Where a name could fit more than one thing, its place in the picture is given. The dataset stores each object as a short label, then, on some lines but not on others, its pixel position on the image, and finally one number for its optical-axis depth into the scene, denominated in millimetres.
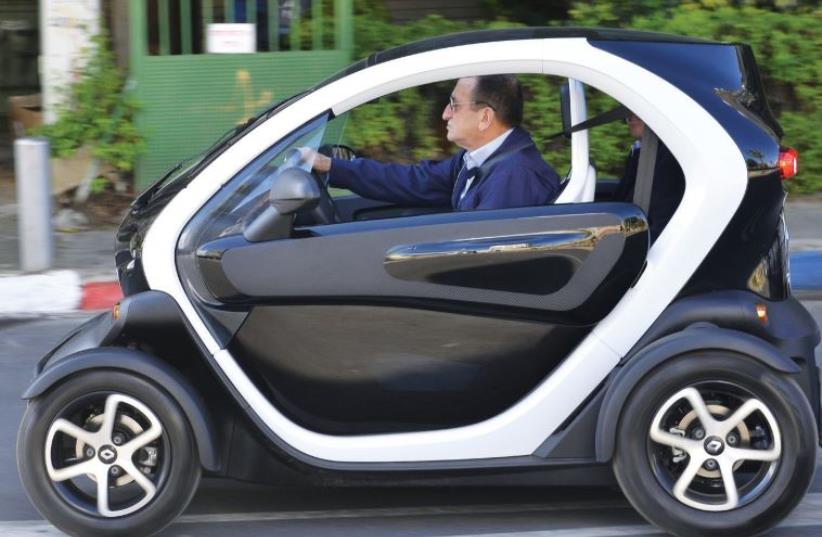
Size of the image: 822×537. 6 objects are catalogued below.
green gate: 16427
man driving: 7597
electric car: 7131
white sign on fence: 16317
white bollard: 14029
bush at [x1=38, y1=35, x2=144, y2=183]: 16180
